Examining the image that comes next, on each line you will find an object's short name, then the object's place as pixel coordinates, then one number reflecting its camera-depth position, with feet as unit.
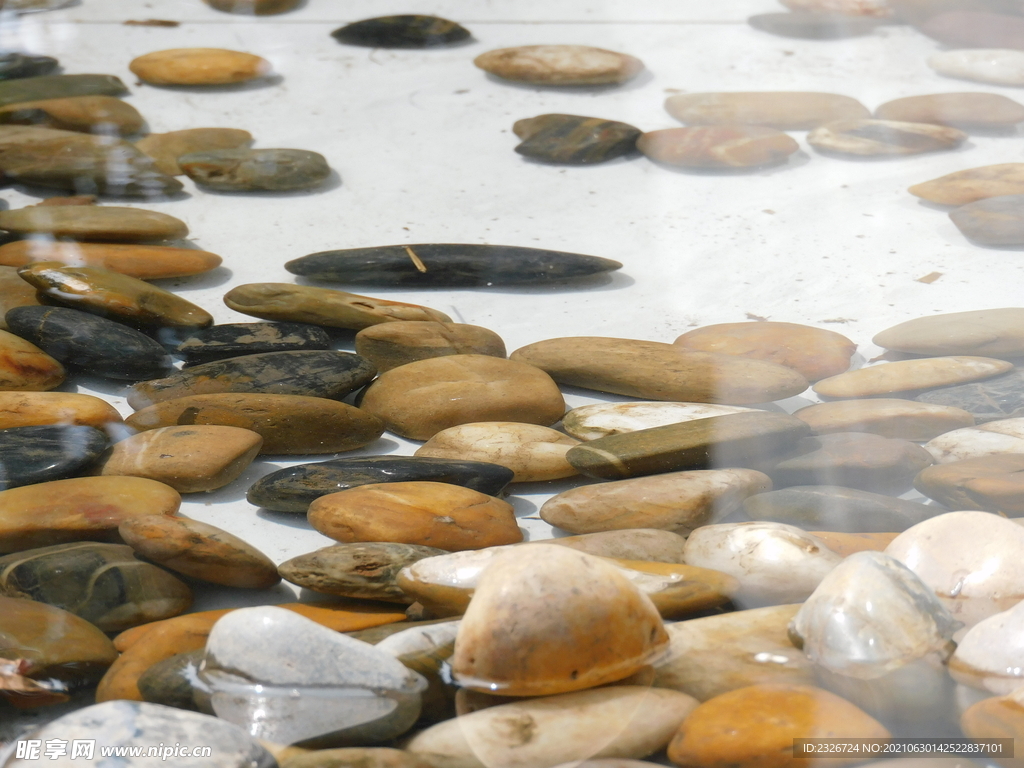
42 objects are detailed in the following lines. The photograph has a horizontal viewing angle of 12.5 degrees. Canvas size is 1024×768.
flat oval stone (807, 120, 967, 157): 5.62
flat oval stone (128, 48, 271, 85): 5.87
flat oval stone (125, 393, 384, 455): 4.86
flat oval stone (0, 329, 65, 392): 4.91
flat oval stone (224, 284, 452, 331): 5.09
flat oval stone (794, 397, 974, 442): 4.87
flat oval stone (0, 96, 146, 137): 5.65
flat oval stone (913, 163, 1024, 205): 5.43
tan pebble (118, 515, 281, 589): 4.63
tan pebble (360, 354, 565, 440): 4.91
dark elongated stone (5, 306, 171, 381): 4.96
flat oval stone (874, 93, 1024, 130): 5.70
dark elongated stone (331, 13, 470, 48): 6.27
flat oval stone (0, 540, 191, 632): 4.61
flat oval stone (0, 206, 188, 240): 5.25
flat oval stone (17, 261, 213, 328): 5.03
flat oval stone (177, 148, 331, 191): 5.51
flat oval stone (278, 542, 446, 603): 4.62
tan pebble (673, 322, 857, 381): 5.02
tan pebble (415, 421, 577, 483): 4.83
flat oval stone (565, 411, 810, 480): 4.79
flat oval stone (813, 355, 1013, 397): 4.95
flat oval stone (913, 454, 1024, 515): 4.73
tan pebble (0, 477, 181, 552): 4.68
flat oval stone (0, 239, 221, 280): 5.18
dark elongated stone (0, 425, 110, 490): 4.75
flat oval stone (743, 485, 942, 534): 4.71
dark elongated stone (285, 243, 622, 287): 5.24
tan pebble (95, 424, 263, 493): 4.79
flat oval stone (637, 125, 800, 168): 5.59
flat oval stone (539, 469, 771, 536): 4.73
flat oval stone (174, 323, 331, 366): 4.99
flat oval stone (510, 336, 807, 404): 4.95
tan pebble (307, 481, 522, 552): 4.69
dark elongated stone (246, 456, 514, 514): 4.76
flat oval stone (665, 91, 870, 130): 5.72
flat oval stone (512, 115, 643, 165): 5.63
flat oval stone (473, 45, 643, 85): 5.90
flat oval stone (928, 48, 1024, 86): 5.88
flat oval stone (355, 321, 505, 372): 5.01
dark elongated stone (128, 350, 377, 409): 4.91
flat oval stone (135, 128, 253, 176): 5.57
